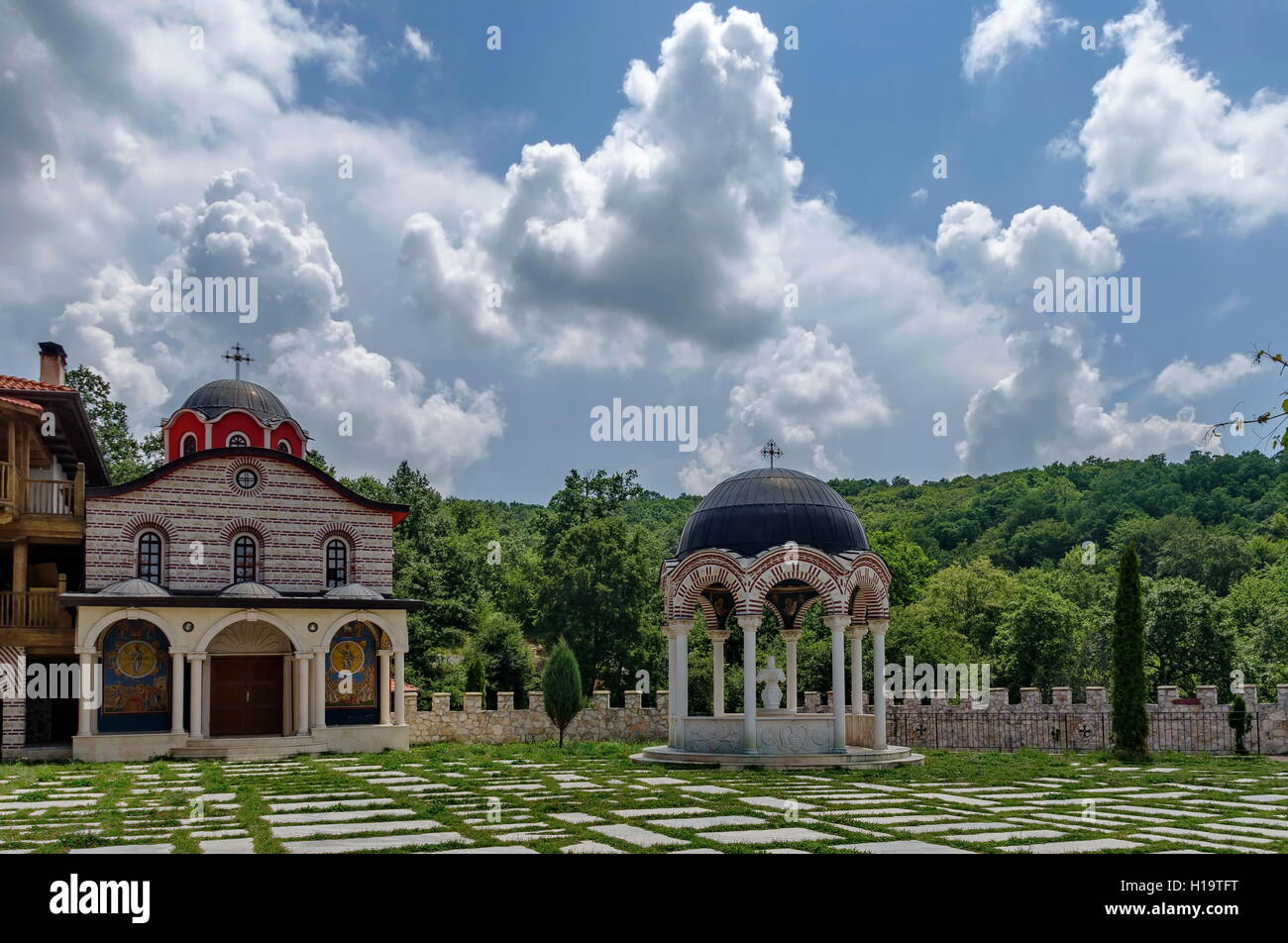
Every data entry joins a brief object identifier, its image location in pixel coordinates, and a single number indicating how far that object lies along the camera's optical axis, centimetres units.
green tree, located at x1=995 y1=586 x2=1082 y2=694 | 3609
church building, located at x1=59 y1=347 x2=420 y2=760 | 2462
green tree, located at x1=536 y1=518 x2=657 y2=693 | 3991
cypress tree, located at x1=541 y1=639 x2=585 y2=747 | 2827
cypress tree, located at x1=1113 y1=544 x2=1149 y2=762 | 2188
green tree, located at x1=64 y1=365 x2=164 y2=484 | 4522
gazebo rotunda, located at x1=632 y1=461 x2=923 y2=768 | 2053
